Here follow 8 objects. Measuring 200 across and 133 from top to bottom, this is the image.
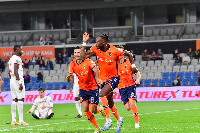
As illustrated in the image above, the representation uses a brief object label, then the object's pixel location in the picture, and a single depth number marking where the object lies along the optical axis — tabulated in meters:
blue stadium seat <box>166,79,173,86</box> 33.19
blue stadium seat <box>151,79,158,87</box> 33.94
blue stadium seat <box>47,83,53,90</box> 34.88
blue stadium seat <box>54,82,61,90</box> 35.12
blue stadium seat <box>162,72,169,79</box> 34.34
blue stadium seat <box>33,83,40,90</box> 34.75
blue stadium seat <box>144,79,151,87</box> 33.88
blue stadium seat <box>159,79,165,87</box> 33.50
